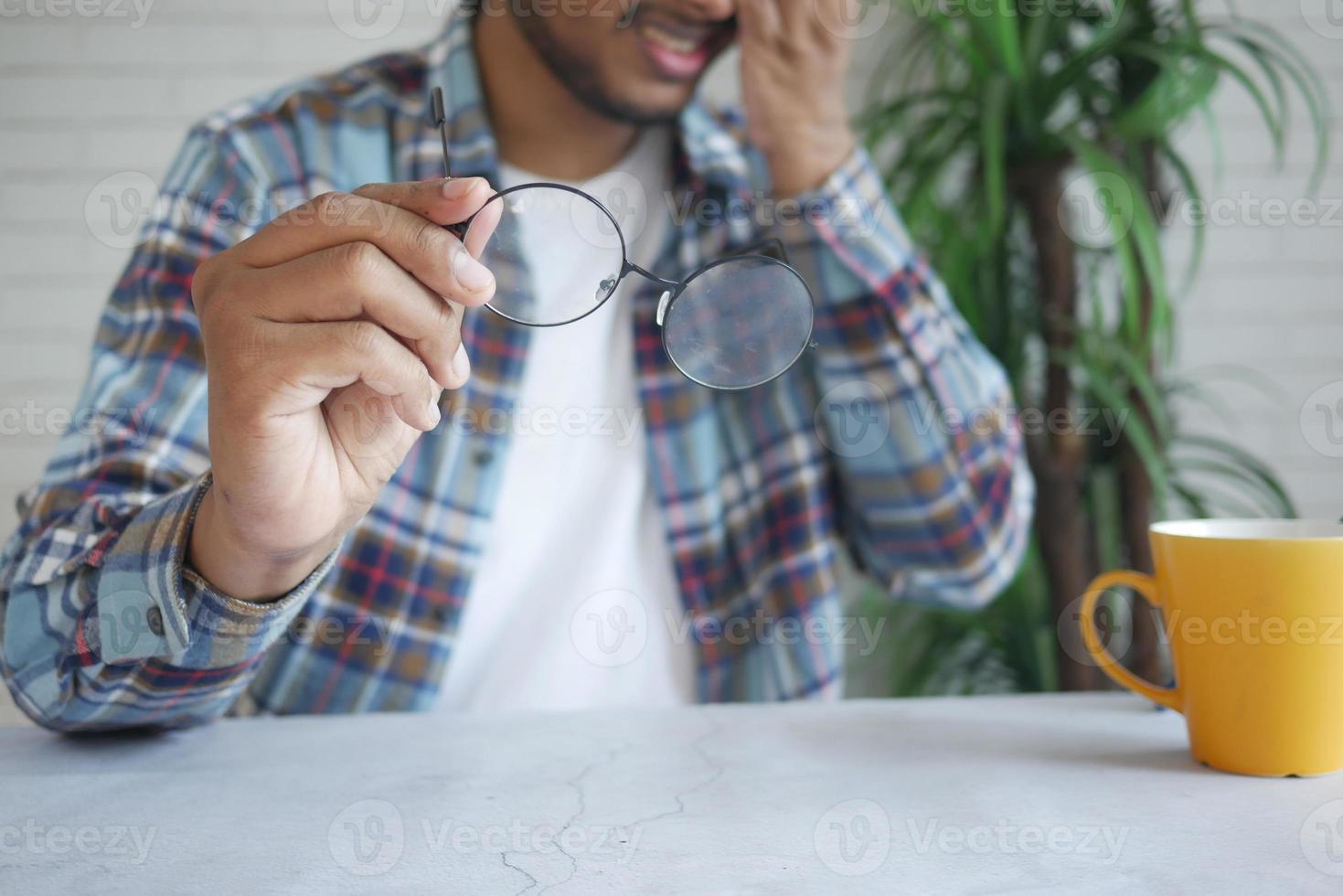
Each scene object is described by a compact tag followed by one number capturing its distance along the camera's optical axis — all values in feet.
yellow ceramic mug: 1.73
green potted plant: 4.37
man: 2.97
